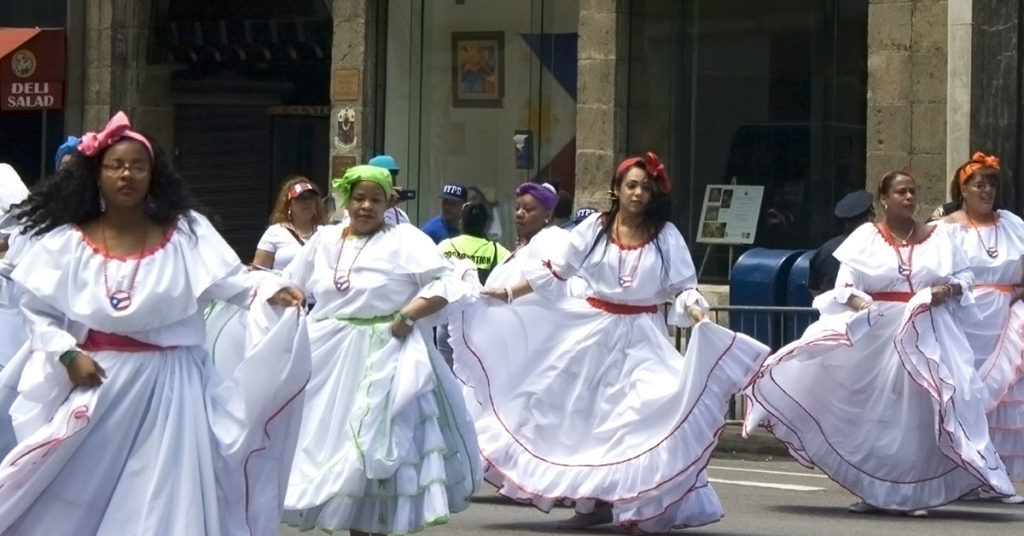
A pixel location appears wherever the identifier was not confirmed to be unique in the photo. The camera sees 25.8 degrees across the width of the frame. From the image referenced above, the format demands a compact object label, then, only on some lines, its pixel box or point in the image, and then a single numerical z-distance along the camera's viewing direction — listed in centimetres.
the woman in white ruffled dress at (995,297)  1247
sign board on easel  1927
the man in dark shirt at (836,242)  1297
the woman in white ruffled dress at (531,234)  1193
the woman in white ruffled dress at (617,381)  1066
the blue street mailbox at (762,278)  1745
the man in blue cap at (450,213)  1617
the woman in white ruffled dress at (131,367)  745
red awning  2459
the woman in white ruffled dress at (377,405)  955
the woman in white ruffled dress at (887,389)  1159
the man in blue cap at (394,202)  1320
